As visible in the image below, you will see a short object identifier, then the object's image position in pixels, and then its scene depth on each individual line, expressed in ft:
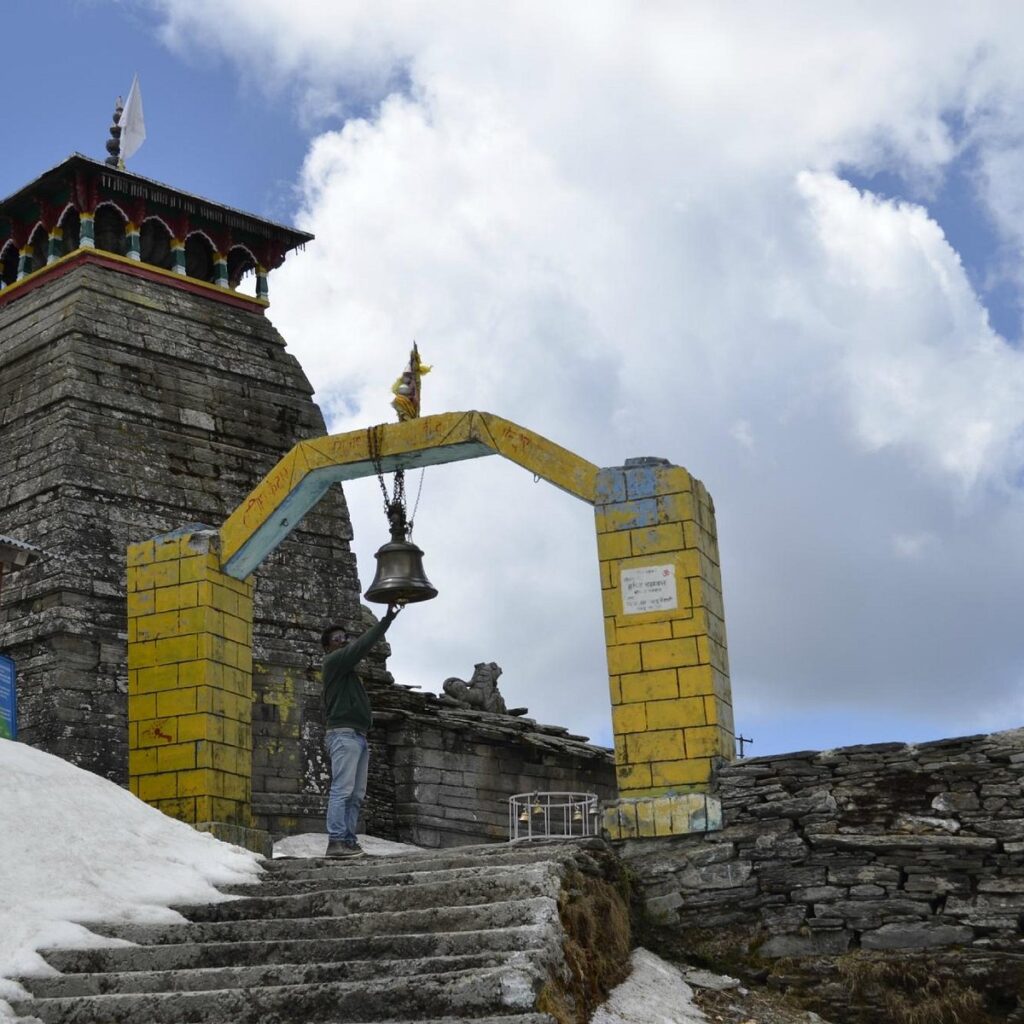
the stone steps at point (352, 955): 24.27
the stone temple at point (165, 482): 58.29
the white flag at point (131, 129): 72.54
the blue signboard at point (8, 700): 40.71
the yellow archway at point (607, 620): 37.01
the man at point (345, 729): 38.17
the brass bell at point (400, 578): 37.40
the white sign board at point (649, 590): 38.04
